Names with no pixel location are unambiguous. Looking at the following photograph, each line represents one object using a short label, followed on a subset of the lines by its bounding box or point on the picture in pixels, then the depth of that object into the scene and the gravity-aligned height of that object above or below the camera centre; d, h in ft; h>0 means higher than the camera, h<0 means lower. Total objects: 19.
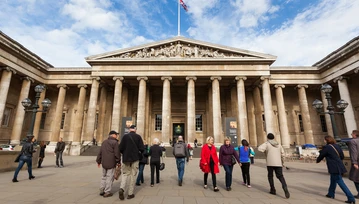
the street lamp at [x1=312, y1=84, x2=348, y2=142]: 34.01 +6.77
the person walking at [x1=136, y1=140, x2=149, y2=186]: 21.07 -3.15
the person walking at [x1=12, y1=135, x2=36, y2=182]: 24.17 -2.10
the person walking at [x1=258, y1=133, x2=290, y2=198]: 17.87 -1.79
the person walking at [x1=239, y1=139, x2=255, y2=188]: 21.40 -2.38
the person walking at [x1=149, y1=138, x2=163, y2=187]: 21.57 -1.86
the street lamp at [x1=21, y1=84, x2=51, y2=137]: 35.55 +7.45
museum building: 68.80 +22.45
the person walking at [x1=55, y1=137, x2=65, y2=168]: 36.11 -2.02
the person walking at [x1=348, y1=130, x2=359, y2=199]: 17.24 -1.72
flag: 77.30 +56.31
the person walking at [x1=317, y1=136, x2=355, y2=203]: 16.46 -2.34
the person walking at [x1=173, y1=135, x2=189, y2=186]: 21.19 -1.87
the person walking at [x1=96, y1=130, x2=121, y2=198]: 16.97 -1.96
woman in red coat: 19.60 -2.24
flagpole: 79.97 +49.65
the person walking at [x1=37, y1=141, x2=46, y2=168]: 34.72 -2.68
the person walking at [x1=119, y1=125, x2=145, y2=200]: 16.60 -1.36
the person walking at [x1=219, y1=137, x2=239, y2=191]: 19.39 -2.04
